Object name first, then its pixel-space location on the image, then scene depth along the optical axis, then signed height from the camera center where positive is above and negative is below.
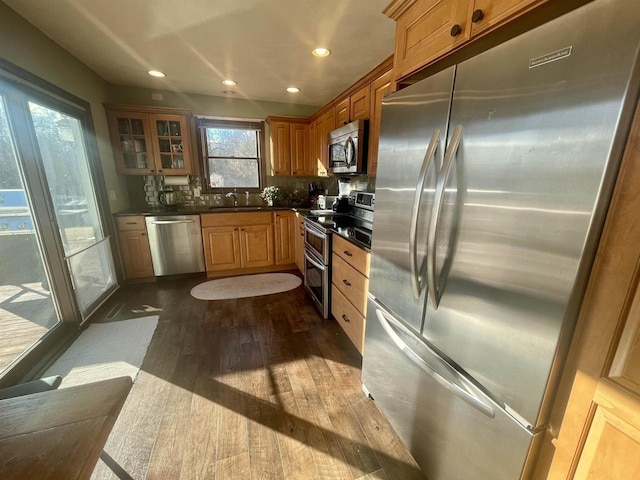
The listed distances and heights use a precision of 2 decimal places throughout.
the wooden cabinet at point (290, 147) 3.79 +0.46
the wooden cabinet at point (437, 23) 0.91 +0.64
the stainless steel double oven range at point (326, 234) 2.39 -0.49
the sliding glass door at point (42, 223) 1.79 -0.37
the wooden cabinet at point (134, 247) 3.21 -0.86
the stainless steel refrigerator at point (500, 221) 0.61 -0.12
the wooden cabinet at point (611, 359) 0.59 -0.43
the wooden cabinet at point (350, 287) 1.85 -0.84
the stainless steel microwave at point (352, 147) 2.26 +0.29
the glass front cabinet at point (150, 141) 3.25 +0.45
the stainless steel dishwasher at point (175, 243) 3.31 -0.85
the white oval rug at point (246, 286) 3.16 -1.37
